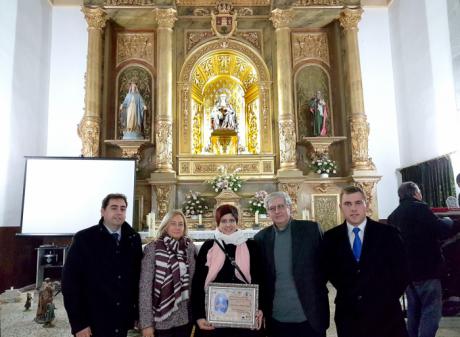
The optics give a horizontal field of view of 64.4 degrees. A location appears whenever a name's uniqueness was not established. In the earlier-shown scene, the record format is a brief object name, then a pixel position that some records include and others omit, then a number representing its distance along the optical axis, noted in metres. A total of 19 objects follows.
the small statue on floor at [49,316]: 4.39
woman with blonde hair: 2.45
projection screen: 6.46
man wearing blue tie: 2.13
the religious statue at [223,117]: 8.72
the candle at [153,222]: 5.32
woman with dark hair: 2.37
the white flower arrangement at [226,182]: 7.82
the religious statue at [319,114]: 8.38
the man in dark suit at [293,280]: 2.38
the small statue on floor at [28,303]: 5.29
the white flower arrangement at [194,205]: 7.74
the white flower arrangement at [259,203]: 7.49
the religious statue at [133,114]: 8.20
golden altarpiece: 8.09
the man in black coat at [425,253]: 3.14
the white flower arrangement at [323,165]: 8.19
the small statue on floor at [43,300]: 4.45
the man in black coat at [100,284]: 2.40
